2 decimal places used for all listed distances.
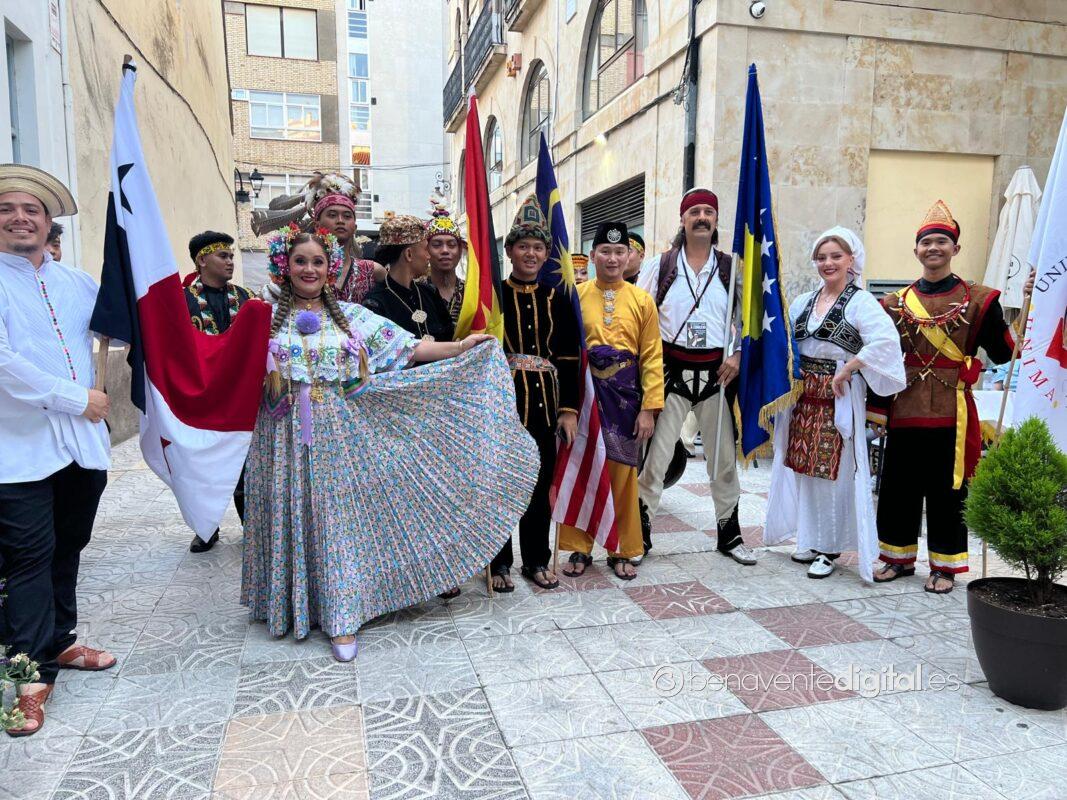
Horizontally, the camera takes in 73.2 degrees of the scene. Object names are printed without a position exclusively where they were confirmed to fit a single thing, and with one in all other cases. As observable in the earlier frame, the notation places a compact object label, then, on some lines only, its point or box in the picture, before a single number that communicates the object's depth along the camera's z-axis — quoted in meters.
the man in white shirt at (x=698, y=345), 4.09
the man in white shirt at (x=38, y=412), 2.38
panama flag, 2.71
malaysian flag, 3.77
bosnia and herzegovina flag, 3.89
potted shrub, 2.52
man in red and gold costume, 3.63
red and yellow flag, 3.39
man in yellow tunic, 3.82
